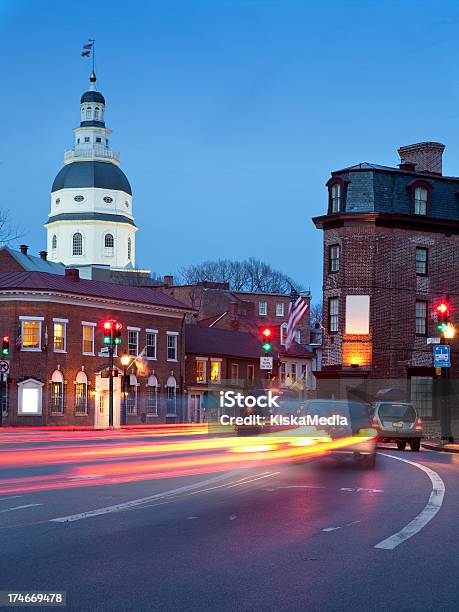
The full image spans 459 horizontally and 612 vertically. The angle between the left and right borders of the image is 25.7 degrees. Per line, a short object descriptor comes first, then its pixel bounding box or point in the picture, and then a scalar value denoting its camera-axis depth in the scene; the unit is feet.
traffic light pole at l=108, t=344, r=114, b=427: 188.71
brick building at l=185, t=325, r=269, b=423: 256.11
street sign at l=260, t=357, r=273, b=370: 136.15
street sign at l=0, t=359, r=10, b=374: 155.63
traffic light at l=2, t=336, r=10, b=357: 175.92
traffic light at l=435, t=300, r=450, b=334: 124.67
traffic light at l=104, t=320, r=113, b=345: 174.91
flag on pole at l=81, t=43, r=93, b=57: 508.28
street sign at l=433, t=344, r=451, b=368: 128.34
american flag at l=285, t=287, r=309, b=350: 160.61
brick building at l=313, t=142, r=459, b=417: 183.93
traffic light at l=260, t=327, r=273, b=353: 132.69
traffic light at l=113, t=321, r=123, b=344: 175.83
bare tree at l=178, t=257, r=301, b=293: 462.19
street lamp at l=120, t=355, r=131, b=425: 218.85
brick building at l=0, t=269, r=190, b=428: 208.95
